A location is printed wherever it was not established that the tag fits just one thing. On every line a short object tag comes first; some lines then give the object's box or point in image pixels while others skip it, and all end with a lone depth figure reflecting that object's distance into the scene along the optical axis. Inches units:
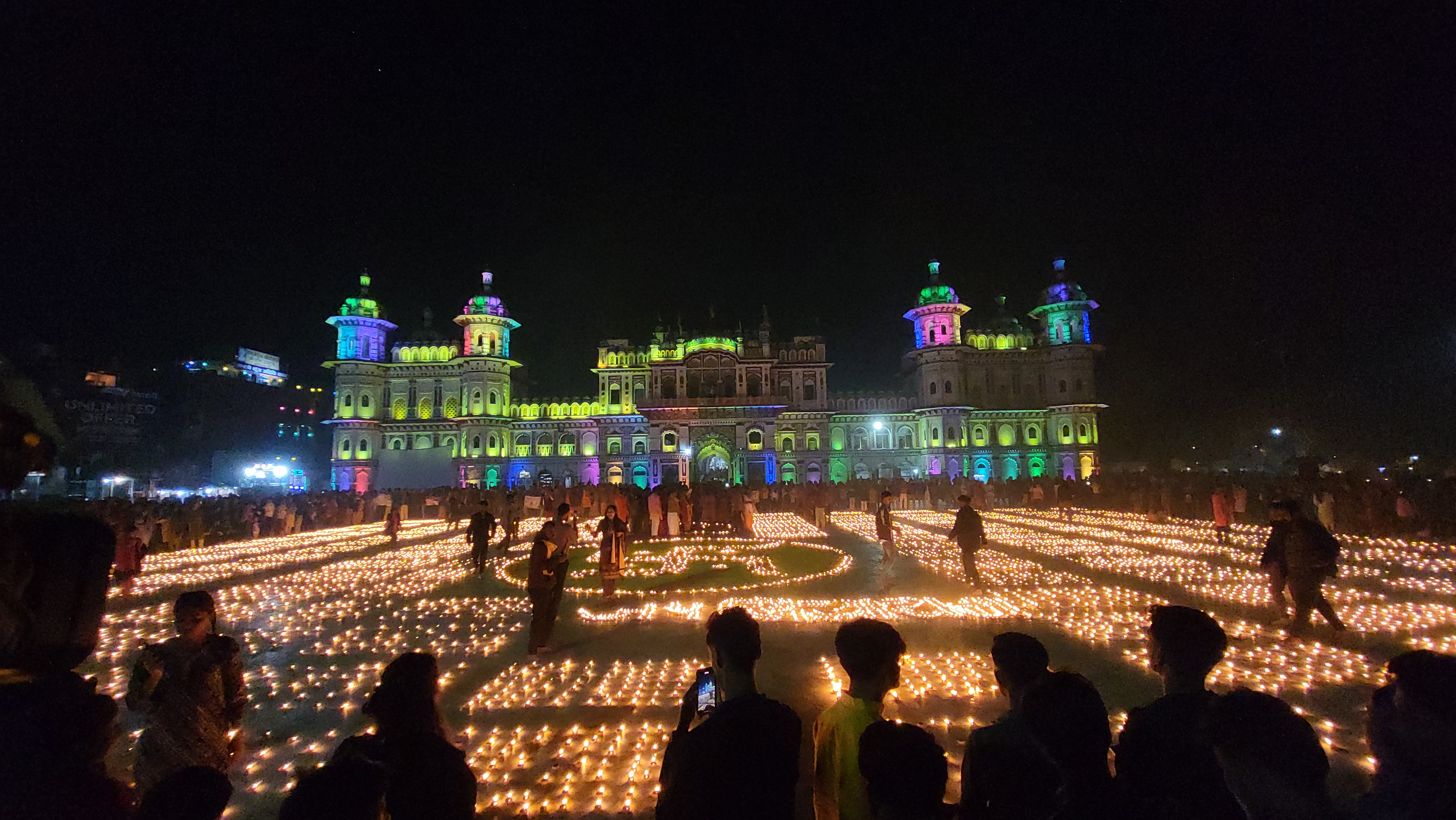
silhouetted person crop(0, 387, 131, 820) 67.6
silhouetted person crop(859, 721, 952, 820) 75.5
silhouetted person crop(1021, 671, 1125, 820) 81.4
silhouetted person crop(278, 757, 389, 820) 64.1
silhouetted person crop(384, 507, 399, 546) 766.3
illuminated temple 1931.6
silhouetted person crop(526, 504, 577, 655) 299.4
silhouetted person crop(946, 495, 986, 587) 413.1
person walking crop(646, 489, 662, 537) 776.3
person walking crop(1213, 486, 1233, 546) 647.8
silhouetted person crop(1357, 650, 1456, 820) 81.8
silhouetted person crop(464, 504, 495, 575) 543.5
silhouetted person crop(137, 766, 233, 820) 63.5
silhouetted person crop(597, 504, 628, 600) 421.1
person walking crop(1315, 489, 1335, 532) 692.7
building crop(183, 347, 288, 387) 3026.6
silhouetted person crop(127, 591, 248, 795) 127.3
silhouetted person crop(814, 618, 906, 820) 101.7
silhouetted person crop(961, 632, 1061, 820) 90.2
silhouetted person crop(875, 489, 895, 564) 486.6
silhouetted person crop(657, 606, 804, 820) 82.1
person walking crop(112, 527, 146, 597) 487.8
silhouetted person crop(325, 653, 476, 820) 86.7
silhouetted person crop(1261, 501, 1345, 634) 292.8
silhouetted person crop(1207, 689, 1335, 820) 84.0
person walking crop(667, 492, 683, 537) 798.5
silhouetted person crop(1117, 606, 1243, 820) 86.0
